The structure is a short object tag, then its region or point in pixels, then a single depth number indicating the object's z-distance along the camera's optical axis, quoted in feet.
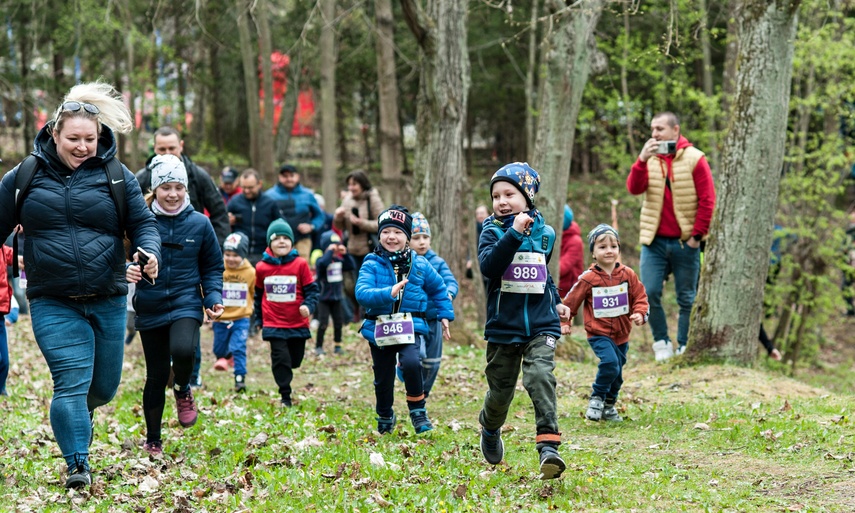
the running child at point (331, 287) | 46.10
